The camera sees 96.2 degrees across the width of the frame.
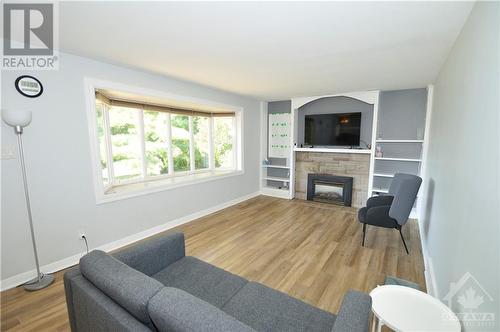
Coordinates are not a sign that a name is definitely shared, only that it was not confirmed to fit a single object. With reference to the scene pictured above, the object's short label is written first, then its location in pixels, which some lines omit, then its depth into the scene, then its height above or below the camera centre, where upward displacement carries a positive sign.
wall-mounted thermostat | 2.12 +0.52
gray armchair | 2.74 -0.93
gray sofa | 0.93 -0.82
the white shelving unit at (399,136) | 4.06 +0.06
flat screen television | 4.53 +0.22
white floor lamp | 1.94 -0.16
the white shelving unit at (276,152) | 5.46 -0.31
